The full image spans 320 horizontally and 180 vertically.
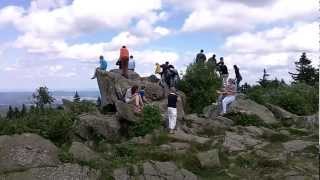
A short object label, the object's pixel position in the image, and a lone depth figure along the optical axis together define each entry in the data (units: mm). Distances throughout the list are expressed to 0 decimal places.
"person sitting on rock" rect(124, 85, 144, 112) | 15903
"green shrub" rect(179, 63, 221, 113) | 20937
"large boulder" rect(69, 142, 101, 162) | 12023
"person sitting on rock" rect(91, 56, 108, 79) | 20464
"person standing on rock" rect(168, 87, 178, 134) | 14660
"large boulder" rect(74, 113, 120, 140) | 15251
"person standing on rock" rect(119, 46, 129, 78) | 19549
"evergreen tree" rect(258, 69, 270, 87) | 28553
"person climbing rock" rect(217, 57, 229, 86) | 21578
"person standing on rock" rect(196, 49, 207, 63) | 21659
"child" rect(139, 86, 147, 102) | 17203
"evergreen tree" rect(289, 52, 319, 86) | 35817
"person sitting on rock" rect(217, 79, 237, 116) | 16705
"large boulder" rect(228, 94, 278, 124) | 17397
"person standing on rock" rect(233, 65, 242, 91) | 21759
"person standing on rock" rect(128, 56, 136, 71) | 21217
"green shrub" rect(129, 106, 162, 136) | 15051
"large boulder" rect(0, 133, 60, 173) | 11491
